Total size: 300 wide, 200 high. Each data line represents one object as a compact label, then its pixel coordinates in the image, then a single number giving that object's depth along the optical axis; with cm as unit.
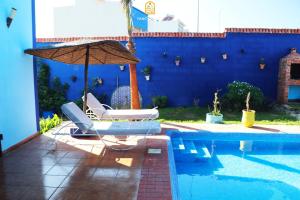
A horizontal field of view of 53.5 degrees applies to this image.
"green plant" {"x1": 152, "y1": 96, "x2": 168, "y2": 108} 1329
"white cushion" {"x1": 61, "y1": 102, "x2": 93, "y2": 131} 627
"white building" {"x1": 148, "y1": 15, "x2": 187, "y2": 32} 3678
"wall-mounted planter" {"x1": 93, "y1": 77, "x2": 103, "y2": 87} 1352
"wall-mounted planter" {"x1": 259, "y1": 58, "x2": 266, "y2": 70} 1307
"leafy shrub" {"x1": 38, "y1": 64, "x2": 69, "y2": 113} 1270
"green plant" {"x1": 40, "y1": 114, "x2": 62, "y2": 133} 843
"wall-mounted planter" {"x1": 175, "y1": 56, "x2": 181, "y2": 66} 1318
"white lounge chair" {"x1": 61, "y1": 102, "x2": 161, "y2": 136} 619
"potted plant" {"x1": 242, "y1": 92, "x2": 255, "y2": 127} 917
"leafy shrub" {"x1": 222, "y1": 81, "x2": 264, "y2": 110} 1206
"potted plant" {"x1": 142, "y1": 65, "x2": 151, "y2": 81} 1324
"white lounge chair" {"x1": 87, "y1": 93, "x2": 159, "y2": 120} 820
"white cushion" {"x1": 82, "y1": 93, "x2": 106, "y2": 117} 837
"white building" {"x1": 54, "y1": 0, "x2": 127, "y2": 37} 2394
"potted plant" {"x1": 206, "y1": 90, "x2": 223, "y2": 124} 988
